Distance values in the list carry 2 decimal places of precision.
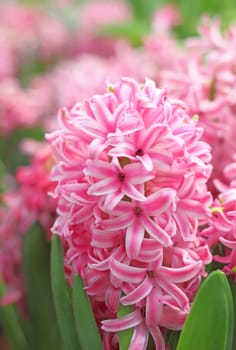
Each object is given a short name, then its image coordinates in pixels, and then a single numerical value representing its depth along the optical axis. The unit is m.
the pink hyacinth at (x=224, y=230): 0.55
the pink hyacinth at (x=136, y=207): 0.54
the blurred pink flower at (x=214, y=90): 0.64
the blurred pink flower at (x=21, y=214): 0.68
